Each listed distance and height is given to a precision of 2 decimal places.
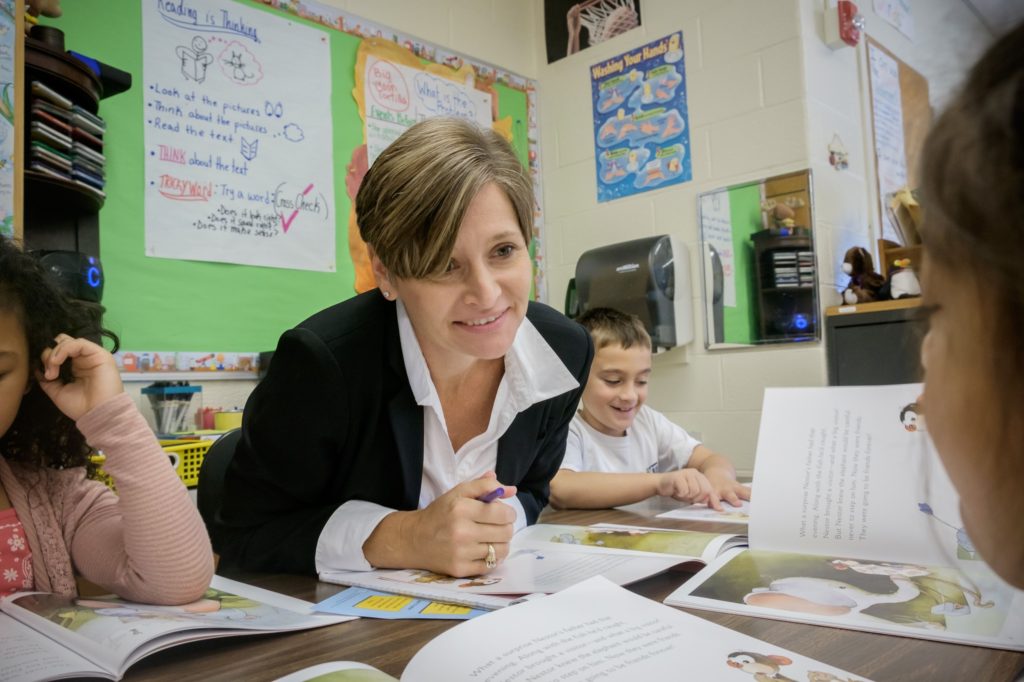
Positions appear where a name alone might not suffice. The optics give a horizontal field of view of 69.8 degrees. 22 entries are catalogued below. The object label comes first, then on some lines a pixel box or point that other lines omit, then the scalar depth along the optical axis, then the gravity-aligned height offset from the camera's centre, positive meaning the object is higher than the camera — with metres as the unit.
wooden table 0.48 -0.19
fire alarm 2.56 +1.21
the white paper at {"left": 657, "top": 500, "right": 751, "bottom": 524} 1.07 -0.21
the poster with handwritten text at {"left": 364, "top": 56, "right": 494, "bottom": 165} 2.73 +1.13
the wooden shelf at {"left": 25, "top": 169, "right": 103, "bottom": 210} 1.61 +0.49
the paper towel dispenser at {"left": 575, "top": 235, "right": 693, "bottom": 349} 2.68 +0.35
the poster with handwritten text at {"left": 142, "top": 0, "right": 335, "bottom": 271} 2.14 +0.82
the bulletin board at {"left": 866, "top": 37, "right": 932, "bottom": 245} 2.85 +1.03
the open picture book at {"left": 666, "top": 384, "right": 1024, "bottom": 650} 0.58 -0.18
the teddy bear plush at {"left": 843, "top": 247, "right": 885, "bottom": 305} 2.38 +0.30
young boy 1.72 -0.11
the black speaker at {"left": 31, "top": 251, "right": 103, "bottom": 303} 1.61 +0.30
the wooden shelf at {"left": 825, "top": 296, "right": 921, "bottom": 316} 2.17 +0.19
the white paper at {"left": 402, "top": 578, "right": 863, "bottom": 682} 0.46 -0.18
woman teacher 0.82 +0.00
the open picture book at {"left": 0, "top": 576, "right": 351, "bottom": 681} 0.49 -0.17
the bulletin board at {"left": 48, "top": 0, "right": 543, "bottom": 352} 2.01 +0.42
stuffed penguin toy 2.22 +0.26
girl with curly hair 0.74 -0.09
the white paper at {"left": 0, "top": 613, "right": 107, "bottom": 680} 0.47 -0.17
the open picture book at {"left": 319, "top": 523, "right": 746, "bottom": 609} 0.67 -0.19
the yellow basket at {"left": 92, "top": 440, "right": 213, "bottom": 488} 1.73 -0.14
